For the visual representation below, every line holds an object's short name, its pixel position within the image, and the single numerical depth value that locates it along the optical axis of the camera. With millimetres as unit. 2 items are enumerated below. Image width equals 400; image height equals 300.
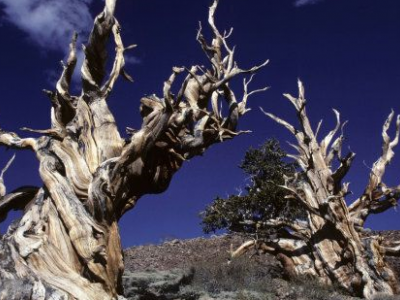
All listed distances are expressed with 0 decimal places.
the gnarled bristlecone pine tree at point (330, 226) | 9719
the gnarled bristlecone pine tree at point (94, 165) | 5727
